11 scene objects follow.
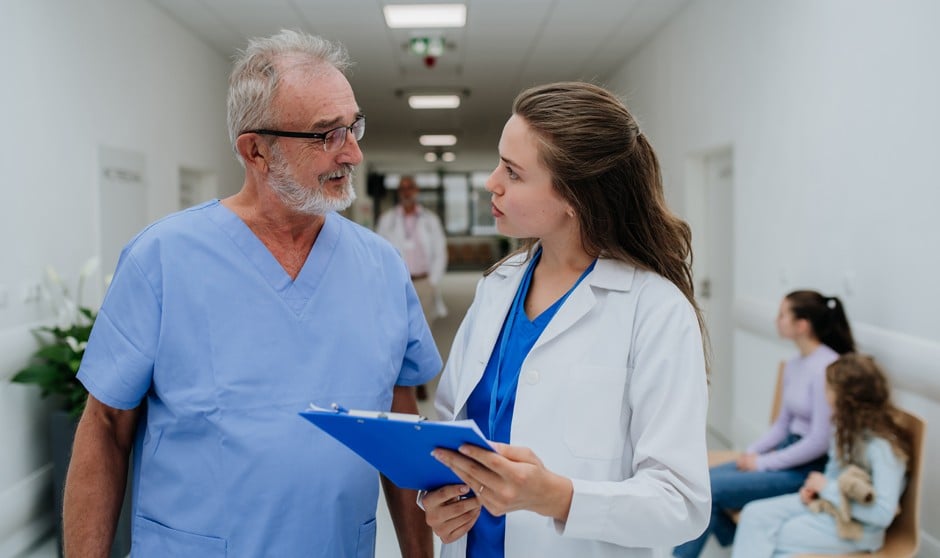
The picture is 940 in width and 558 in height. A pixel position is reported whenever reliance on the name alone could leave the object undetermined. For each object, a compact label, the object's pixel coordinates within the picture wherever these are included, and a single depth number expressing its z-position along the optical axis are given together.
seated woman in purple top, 2.88
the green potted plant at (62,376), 3.15
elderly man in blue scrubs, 1.24
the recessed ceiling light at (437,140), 13.77
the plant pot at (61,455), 3.15
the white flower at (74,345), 3.28
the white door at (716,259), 5.12
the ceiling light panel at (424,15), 5.23
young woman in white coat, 1.10
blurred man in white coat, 6.60
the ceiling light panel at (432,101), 9.10
